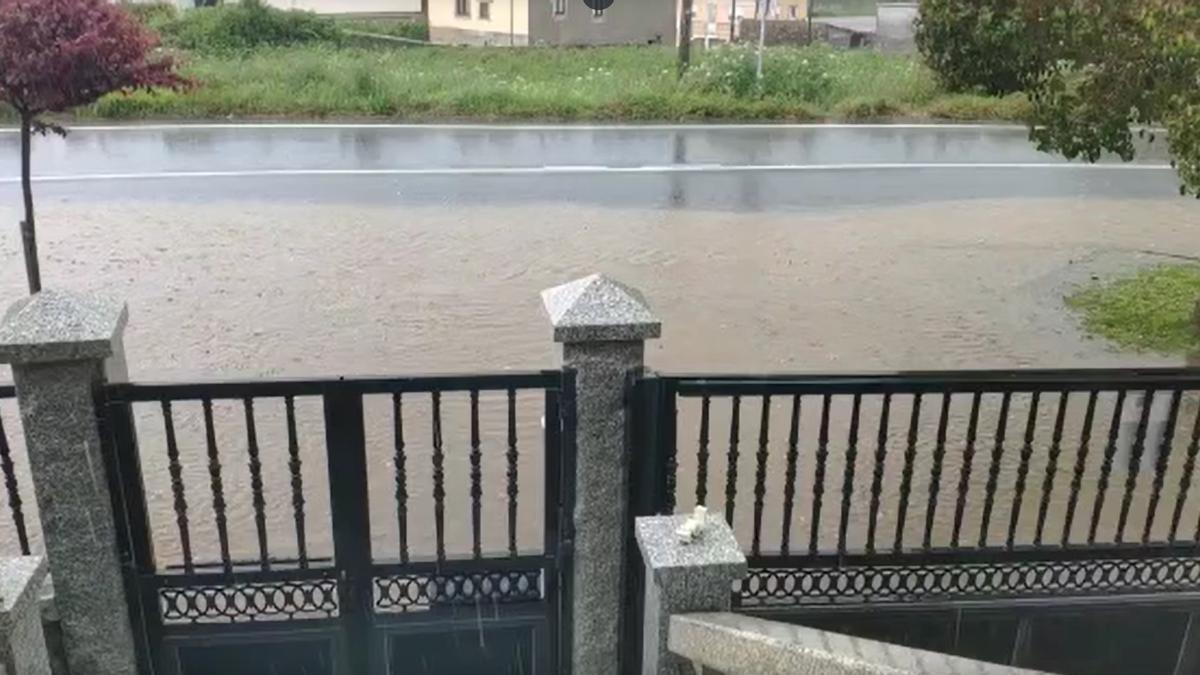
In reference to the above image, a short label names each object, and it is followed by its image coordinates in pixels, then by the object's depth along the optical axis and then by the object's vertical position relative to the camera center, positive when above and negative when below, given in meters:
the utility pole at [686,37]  20.73 -0.48
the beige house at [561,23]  31.77 -0.31
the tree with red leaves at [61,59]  7.64 -0.33
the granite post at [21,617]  3.29 -1.81
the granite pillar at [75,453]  3.82 -1.56
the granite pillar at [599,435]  4.06 -1.58
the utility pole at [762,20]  19.59 -0.15
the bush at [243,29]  25.30 -0.41
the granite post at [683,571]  3.59 -1.78
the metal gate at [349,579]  4.13 -2.19
